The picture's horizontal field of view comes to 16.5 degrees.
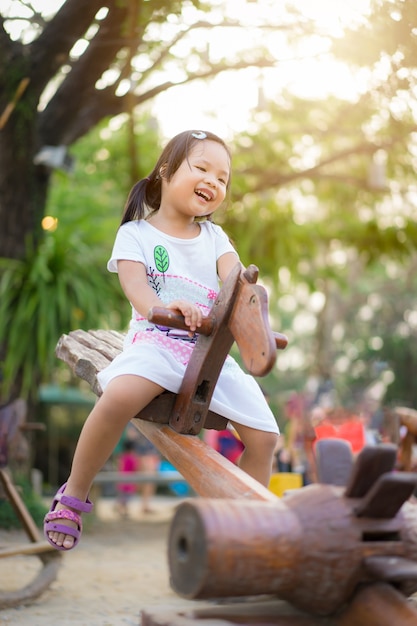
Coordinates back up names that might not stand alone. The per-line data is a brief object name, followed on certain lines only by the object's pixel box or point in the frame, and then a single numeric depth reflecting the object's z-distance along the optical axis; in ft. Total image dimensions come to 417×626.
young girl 9.54
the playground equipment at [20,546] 16.32
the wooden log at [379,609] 7.65
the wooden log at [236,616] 7.84
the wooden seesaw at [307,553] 7.52
